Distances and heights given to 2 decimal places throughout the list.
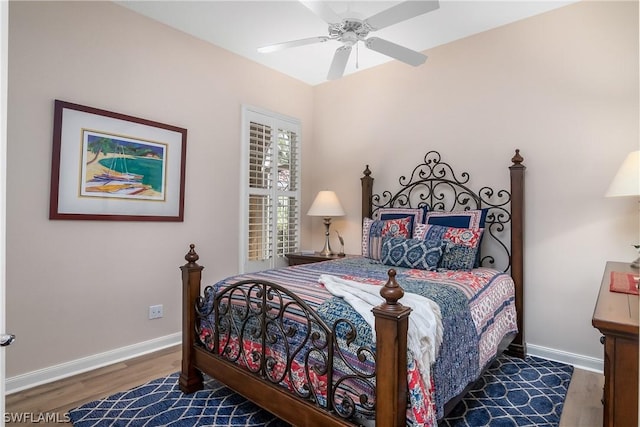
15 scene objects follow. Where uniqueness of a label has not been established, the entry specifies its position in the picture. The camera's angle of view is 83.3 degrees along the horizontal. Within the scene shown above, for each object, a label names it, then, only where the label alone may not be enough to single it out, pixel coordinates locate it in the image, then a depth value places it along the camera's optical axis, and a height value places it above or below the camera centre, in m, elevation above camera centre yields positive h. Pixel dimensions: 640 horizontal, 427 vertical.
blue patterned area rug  2.00 -1.13
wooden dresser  1.05 -0.42
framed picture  2.60 +0.38
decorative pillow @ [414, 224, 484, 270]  2.81 -0.20
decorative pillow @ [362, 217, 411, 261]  3.32 -0.11
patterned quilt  1.53 -0.51
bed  1.45 -0.54
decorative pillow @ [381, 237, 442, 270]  2.83 -0.26
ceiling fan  2.08 +1.23
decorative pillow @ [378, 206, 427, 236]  3.44 +0.07
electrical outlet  3.12 -0.84
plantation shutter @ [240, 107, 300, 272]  3.88 +0.34
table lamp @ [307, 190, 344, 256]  3.92 +0.13
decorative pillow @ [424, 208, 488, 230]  3.06 +0.02
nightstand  3.83 -0.42
